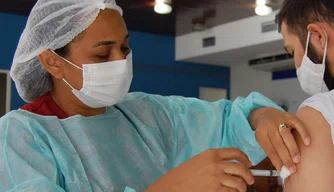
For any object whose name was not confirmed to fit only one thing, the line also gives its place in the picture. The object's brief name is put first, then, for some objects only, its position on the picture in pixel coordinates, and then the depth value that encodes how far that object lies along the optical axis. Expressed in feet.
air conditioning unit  20.07
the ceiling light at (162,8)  17.39
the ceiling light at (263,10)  17.06
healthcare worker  4.26
